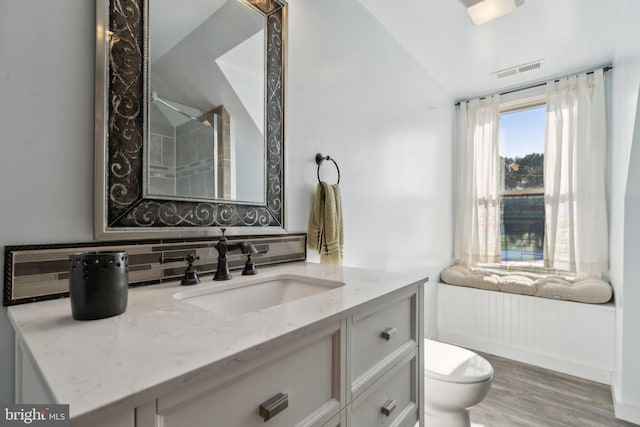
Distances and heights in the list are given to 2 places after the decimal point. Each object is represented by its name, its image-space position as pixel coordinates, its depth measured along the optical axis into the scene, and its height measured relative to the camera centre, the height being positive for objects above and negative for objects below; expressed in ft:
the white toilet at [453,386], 4.66 -2.65
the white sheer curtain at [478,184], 9.75 +1.04
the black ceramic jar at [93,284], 1.97 -0.45
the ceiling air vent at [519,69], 8.20 +4.09
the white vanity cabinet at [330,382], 1.57 -1.14
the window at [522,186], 9.52 +0.95
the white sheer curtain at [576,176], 8.18 +1.08
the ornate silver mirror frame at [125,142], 2.74 +0.69
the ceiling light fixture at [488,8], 5.81 +4.06
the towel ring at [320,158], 5.09 +0.97
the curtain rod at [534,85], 8.22 +3.98
